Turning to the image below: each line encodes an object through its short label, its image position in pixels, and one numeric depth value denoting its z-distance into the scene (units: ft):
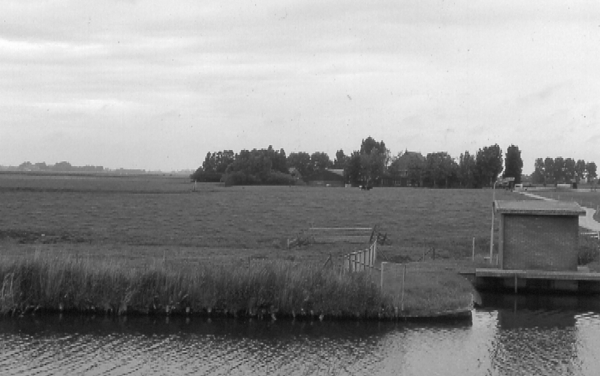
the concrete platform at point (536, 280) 124.77
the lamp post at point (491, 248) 136.62
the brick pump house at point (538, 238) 128.36
